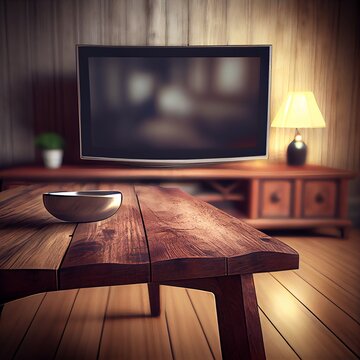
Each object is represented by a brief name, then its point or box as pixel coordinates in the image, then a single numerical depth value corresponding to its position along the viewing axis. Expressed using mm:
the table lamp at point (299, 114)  2709
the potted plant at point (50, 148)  2658
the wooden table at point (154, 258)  718
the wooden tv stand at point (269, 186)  2576
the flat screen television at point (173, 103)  2646
